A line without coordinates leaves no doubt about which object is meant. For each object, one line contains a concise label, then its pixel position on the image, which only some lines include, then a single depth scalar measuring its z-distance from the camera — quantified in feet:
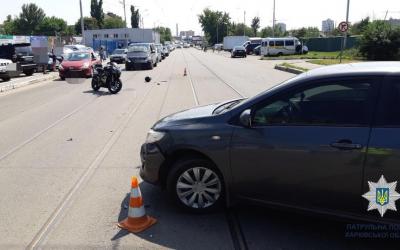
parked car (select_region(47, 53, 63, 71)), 98.34
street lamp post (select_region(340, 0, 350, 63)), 117.14
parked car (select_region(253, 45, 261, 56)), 206.26
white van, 175.11
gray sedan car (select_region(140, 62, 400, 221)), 12.93
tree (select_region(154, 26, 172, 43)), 592.19
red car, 79.56
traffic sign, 104.58
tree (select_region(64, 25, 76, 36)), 402.44
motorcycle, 57.16
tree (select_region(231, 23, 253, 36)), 421.46
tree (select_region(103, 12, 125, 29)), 450.30
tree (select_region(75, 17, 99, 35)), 395.96
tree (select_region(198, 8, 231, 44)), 431.02
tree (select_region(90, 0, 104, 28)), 388.37
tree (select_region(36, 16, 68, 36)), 375.04
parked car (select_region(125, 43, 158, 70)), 105.60
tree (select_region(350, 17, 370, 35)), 269.77
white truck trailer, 288.43
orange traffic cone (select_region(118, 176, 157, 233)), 14.88
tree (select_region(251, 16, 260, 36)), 462.19
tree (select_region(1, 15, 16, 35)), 375.04
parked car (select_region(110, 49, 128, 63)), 142.08
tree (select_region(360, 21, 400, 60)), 119.75
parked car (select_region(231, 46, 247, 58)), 182.70
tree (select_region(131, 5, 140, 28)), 426.10
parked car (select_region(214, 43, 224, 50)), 323.24
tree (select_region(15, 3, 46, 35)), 370.73
